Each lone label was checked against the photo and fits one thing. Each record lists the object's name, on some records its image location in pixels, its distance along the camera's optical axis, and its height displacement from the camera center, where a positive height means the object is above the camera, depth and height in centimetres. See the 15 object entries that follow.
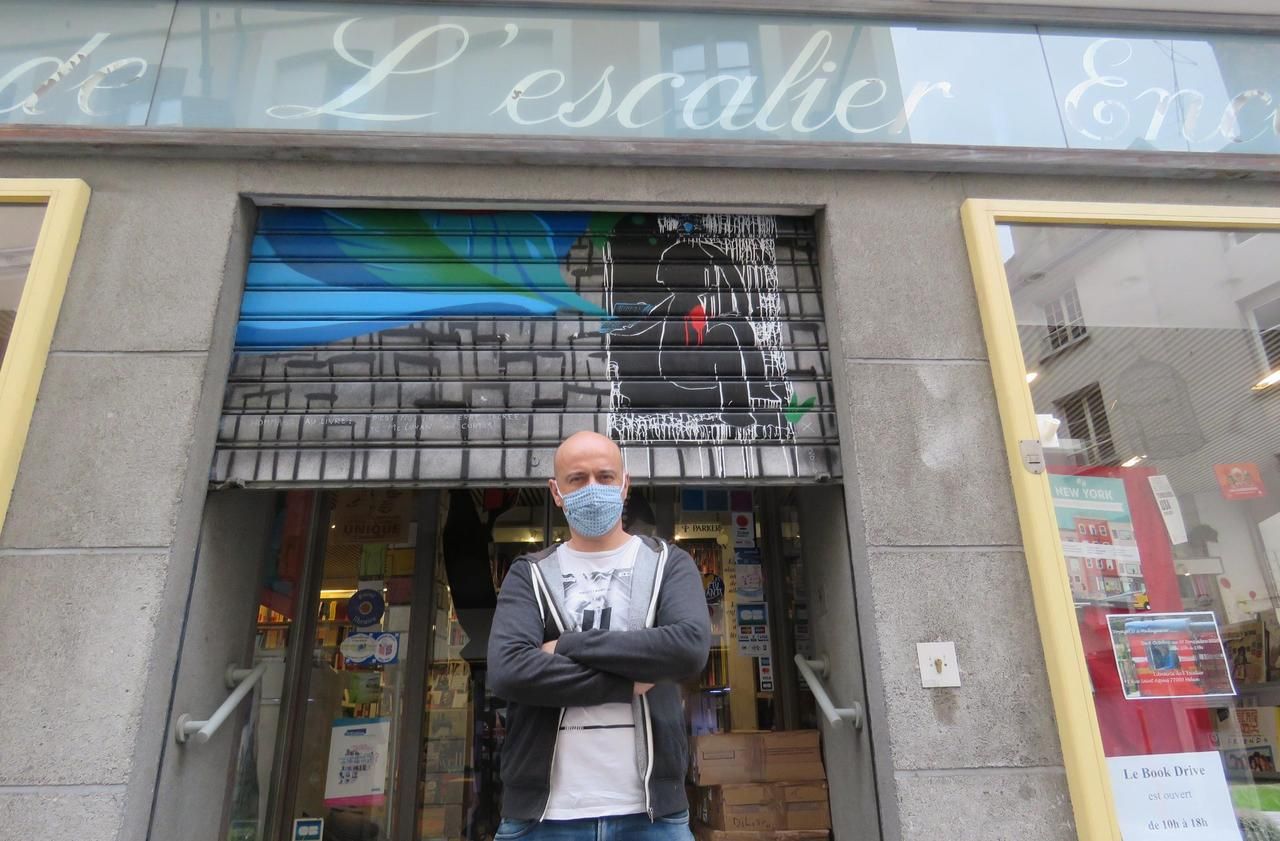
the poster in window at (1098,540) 333 +57
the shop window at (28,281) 322 +176
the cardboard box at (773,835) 412 -76
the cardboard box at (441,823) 495 -79
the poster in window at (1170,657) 325 +8
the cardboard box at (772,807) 424 -64
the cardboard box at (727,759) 441 -40
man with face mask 222 -2
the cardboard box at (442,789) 503 -60
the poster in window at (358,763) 489 -42
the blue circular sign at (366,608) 525 +55
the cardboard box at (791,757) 441 -39
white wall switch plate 310 +6
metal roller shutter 355 +155
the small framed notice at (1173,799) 299 -45
